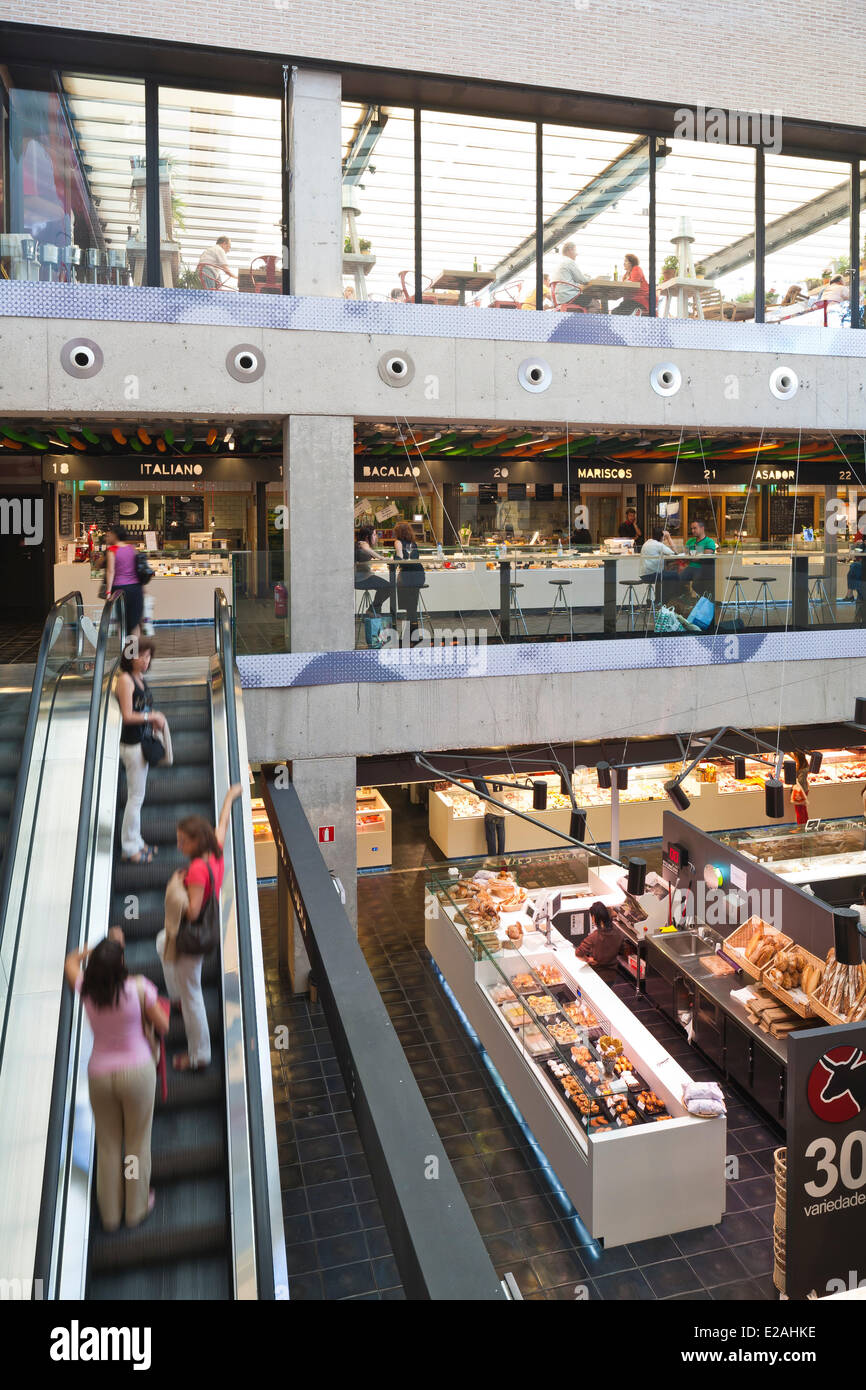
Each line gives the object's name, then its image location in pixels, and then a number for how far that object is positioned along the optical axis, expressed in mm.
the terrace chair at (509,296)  11320
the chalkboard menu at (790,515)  24844
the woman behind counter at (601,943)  11047
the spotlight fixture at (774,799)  10578
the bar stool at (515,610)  11734
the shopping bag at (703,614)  12305
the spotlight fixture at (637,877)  9117
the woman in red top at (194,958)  5133
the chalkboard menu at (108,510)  21062
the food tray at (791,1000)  8781
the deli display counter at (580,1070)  7387
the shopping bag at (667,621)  12219
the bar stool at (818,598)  12797
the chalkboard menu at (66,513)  19766
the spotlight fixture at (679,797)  10906
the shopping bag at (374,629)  11227
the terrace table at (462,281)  11188
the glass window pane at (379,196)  11008
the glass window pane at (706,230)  12047
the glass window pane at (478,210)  11227
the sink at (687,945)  10383
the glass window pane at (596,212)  11664
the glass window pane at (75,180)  10047
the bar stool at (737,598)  12422
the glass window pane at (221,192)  10500
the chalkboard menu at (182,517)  21797
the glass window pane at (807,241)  12523
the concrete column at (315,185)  10391
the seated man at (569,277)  11594
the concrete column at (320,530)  10633
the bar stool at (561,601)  11859
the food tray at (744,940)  9453
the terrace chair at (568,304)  11555
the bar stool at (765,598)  12555
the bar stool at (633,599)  12055
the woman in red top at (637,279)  11852
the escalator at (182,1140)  4273
